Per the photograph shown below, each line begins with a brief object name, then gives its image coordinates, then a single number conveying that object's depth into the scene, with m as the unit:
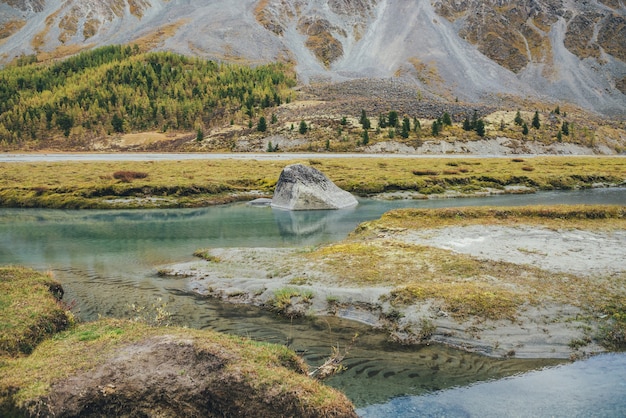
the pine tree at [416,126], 119.79
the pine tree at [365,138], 113.31
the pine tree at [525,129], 123.76
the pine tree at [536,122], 130.88
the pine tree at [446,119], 126.36
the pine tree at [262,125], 132.88
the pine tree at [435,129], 116.89
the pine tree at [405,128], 115.00
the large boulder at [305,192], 46.53
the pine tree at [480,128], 118.00
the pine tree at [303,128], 123.80
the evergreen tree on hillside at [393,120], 123.94
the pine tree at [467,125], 123.11
